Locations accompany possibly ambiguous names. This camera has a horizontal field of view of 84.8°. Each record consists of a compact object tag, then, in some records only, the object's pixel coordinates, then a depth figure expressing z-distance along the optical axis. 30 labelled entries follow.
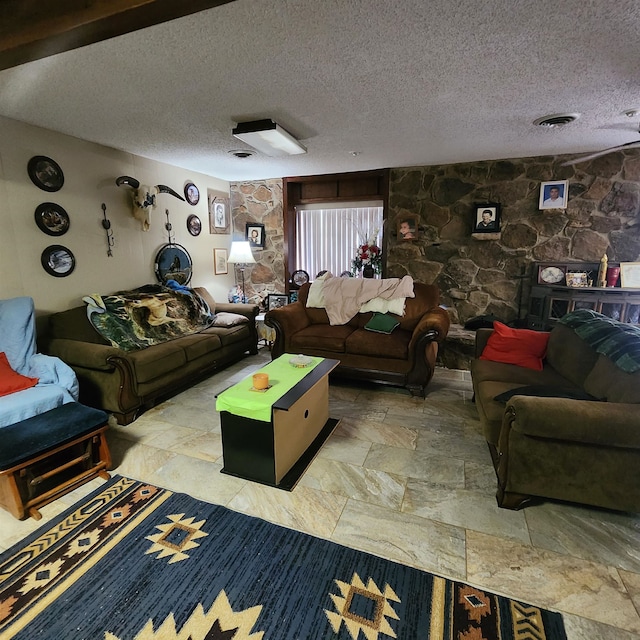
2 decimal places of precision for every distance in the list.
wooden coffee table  2.06
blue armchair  2.33
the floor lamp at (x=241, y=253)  4.96
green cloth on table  2.00
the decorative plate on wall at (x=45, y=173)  2.97
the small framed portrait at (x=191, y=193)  4.63
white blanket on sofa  3.97
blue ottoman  1.82
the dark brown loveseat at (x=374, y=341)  3.30
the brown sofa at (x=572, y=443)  1.69
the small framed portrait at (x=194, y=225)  4.72
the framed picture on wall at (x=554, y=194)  3.97
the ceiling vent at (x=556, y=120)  2.70
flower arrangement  4.92
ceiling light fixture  2.80
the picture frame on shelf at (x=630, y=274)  3.63
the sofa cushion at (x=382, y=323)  3.70
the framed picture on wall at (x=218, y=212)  5.12
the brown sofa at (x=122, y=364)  2.82
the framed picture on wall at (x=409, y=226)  4.62
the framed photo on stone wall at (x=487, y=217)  4.25
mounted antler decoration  3.75
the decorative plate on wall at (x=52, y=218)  3.04
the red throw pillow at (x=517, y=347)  2.83
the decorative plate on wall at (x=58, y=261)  3.13
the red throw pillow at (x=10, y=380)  2.33
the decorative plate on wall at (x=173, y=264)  4.32
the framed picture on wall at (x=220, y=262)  5.25
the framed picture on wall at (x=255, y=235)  5.48
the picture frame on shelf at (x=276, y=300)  5.11
